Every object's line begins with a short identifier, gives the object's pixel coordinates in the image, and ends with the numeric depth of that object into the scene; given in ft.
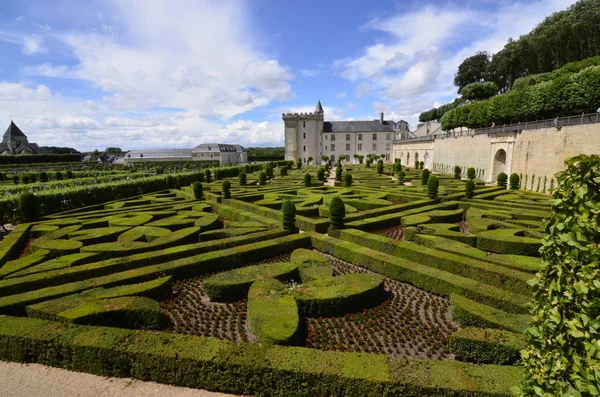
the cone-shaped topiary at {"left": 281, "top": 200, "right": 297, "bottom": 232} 42.55
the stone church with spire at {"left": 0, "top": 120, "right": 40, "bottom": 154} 265.54
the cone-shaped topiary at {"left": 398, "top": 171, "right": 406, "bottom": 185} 95.90
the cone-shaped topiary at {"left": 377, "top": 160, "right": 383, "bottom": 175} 129.08
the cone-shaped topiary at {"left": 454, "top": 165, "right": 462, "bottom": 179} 106.73
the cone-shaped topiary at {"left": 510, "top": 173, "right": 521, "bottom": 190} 80.79
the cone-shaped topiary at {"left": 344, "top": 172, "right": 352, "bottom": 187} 86.31
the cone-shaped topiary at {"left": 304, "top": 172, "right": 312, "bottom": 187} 88.00
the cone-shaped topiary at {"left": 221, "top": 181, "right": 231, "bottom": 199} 68.08
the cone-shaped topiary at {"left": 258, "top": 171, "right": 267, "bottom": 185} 96.27
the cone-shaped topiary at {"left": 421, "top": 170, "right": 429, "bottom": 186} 87.92
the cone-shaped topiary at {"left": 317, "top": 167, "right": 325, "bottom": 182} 99.64
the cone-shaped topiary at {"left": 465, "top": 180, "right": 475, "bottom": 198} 67.08
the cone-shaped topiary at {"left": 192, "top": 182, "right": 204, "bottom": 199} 69.38
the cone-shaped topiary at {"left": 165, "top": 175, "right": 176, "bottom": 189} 94.32
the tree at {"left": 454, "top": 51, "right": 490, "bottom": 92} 201.87
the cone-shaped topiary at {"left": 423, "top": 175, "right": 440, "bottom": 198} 63.77
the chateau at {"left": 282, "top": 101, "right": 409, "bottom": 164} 231.30
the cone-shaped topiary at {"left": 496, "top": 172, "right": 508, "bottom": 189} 84.02
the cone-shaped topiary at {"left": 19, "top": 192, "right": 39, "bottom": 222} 50.75
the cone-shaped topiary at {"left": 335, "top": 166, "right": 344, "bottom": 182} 99.40
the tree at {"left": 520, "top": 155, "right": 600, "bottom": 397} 9.74
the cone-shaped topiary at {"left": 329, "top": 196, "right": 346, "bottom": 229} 42.75
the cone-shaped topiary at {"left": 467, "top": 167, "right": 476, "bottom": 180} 98.89
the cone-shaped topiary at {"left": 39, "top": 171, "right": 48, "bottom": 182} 122.31
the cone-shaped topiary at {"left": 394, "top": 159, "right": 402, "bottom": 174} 125.10
